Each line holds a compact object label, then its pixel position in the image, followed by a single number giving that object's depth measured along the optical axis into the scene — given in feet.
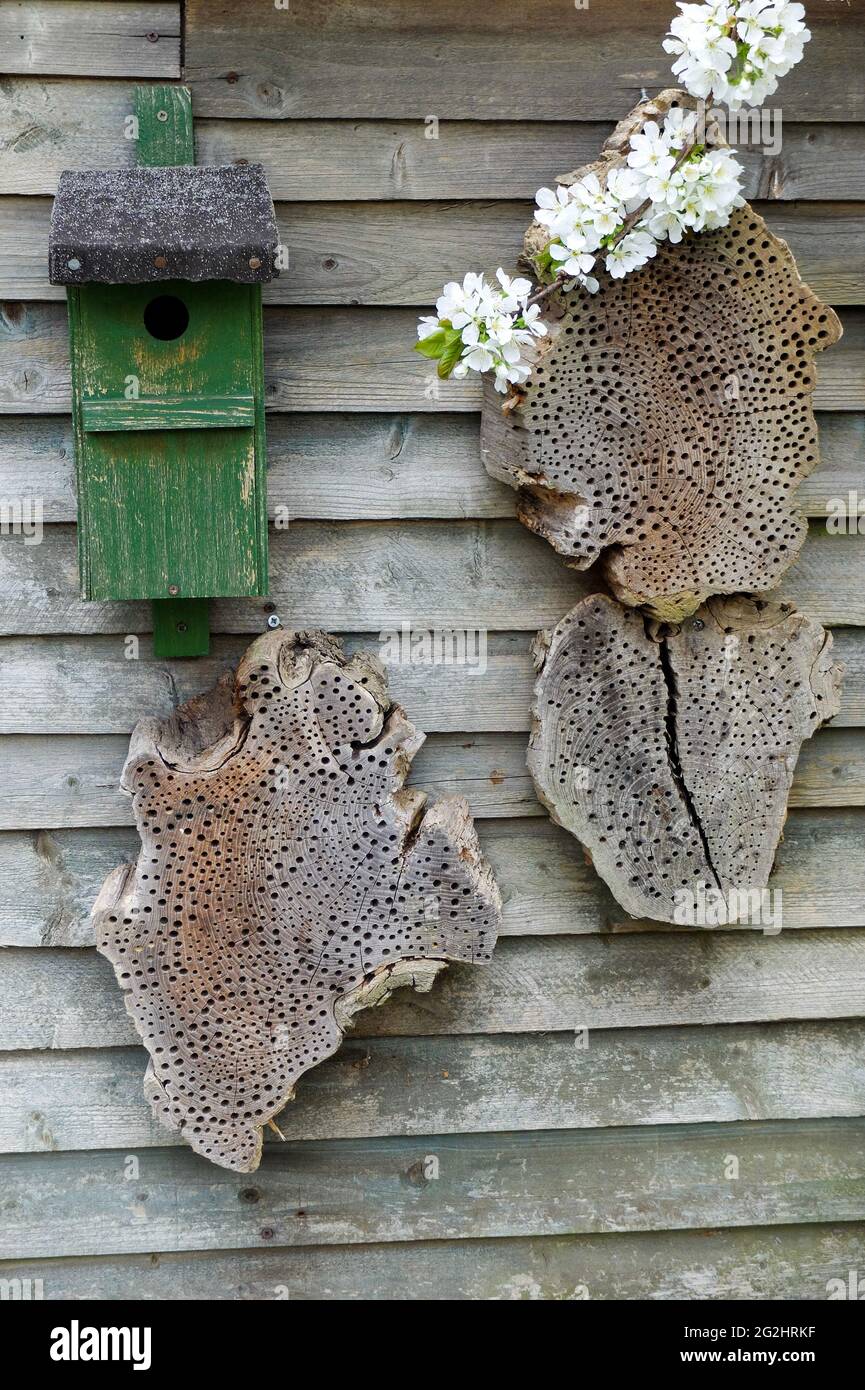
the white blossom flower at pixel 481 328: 5.70
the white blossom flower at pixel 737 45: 5.54
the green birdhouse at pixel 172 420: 5.65
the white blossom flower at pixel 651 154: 5.75
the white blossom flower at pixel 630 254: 5.98
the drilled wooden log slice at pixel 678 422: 6.33
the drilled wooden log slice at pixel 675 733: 6.68
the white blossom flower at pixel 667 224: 5.95
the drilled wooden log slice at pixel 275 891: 6.43
